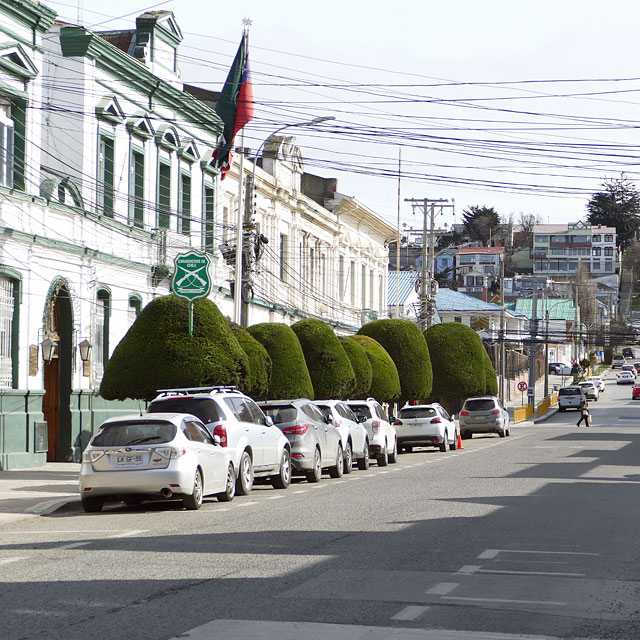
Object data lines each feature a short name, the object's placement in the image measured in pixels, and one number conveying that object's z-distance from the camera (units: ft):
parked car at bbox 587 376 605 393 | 342.52
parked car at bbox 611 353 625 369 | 490.69
